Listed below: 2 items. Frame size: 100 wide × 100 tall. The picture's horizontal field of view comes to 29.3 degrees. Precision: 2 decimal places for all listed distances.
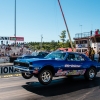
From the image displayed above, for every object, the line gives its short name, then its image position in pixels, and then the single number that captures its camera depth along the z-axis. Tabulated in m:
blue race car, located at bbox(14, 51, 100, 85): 8.34
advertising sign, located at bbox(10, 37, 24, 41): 31.20
